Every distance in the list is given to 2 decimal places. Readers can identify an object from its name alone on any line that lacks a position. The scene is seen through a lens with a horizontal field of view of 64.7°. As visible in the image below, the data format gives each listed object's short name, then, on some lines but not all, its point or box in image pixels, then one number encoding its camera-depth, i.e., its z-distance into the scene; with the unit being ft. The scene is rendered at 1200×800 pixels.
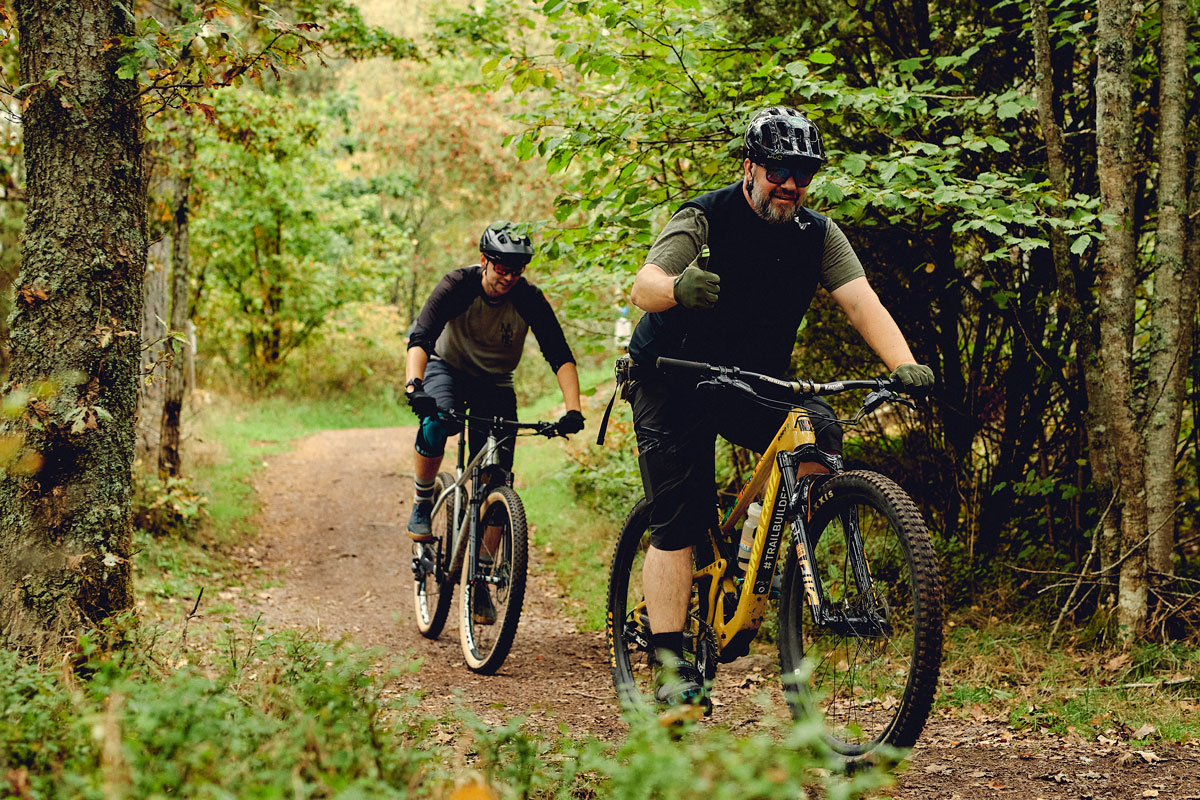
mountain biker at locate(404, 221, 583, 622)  16.75
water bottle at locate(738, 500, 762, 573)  11.64
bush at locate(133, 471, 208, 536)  24.72
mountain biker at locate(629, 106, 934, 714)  11.03
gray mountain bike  16.26
